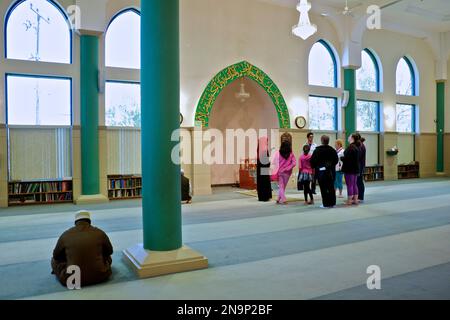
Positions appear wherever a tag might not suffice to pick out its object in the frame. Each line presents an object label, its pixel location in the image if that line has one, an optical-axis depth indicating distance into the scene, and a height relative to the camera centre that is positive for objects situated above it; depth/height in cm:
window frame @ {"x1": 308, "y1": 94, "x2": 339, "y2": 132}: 1158 +124
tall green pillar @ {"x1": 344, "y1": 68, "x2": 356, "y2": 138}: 1154 +157
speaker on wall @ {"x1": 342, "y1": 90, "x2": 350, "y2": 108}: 1139 +169
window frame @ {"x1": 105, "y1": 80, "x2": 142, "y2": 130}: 859 +168
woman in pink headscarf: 785 -36
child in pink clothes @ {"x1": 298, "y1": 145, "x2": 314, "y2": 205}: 739 -31
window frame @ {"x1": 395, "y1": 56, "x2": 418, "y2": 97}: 1349 +280
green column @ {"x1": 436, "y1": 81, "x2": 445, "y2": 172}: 1397 +120
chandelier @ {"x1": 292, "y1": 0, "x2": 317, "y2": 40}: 712 +246
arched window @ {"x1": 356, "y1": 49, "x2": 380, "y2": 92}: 1227 +259
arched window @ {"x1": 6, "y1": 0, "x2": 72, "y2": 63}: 776 +255
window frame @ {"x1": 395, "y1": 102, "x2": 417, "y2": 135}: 1362 +125
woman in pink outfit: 751 -21
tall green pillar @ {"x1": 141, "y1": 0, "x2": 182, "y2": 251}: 354 +36
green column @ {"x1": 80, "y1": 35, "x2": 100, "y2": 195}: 793 +95
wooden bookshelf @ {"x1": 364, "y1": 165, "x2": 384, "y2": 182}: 1236 -60
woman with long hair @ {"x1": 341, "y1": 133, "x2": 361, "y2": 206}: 691 -20
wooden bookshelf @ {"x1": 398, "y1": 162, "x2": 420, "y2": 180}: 1326 -58
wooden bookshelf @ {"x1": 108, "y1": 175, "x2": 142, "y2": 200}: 855 -68
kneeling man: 309 -78
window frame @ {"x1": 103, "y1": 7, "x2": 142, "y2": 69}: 852 +314
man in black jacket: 683 -18
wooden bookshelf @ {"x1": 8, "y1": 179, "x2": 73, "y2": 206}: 774 -72
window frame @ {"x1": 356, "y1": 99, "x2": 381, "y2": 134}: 1261 +126
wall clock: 1066 +91
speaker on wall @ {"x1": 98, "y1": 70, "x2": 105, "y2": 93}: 808 +159
